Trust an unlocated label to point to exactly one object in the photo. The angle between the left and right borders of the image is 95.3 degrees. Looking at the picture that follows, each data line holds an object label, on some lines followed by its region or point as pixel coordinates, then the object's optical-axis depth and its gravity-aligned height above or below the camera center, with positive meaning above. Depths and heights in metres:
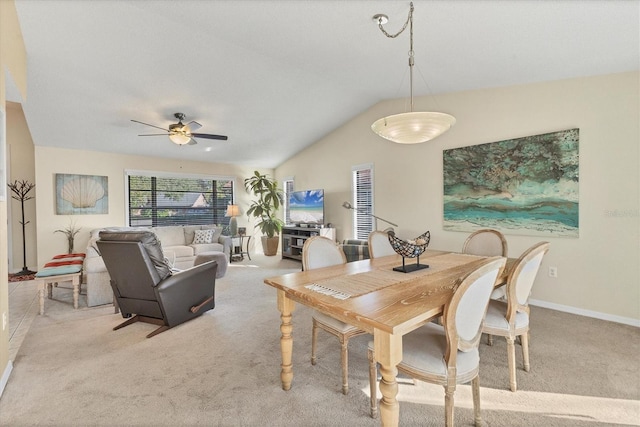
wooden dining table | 1.23 -0.46
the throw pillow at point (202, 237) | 6.14 -0.54
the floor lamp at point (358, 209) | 5.00 +0.03
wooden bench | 3.35 -0.71
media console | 6.20 -0.61
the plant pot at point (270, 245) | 7.25 -0.85
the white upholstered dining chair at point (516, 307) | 1.79 -0.64
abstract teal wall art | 3.23 +0.30
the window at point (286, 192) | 7.47 +0.49
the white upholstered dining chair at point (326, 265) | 1.87 -0.45
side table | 6.69 -0.88
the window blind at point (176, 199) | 6.22 +0.30
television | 6.04 +0.09
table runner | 1.66 -0.45
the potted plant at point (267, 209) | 7.10 +0.05
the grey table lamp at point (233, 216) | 6.93 -0.11
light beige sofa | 3.56 -0.70
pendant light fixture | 1.99 +0.60
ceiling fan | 4.01 +1.10
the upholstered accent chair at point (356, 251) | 4.17 -0.58
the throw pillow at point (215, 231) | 6.32 -0.43
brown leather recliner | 2.75 -0.70
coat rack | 5.30 +0.33
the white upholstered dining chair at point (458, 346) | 1.31 -0.67
